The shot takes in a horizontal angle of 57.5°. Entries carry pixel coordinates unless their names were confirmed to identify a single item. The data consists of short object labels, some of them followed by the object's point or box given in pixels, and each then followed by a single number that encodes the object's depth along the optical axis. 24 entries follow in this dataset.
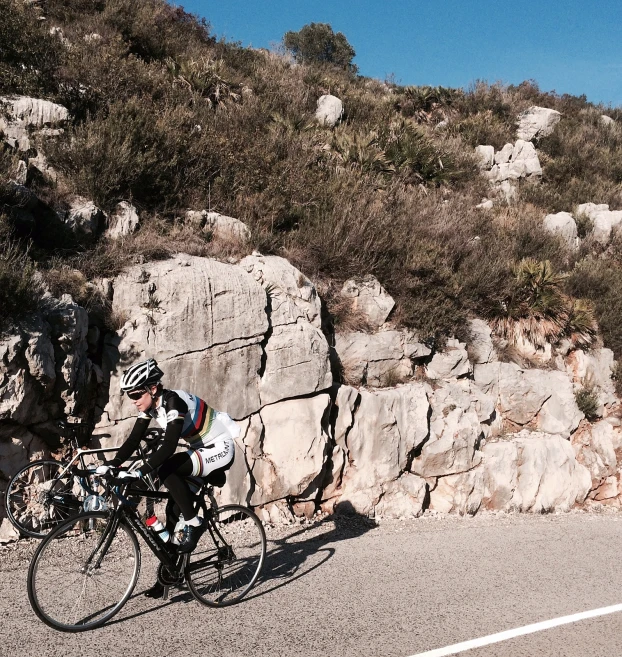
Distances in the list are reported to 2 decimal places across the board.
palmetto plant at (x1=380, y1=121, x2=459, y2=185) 14.89
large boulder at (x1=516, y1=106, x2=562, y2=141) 21.23
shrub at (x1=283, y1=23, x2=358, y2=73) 36.09
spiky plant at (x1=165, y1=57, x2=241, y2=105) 14.58
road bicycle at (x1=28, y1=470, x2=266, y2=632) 4.15
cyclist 4.50
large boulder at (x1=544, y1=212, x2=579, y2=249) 14.55
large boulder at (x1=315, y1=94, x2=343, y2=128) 16.75
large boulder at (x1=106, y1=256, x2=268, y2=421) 7.29
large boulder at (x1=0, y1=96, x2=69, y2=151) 9.46
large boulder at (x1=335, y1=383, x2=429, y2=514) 8.32
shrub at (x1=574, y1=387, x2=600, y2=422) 10.88
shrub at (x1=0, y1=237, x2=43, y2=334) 6.13
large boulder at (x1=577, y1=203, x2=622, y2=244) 15.44
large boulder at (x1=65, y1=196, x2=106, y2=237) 8.38
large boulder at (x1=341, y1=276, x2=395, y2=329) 9.69
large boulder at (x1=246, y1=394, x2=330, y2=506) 7.55
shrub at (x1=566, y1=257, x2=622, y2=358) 12.10
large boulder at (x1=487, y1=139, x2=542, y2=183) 17.97
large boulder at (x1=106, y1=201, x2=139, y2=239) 8.76
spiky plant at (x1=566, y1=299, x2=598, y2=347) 11.59
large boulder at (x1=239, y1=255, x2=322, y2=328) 8.40
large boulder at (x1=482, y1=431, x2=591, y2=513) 9.30
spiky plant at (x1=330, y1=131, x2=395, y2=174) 13.92
